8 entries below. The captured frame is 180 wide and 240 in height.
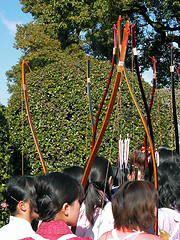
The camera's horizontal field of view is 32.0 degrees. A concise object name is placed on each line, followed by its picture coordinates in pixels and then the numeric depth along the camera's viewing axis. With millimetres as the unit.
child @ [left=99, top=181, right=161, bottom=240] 1611
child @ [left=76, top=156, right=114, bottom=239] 2438
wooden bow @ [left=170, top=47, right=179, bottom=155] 3439
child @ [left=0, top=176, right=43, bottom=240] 2170
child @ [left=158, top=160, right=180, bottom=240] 2266
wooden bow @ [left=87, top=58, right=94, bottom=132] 3460
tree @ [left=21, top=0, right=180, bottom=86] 14328
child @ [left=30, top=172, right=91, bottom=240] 1692
